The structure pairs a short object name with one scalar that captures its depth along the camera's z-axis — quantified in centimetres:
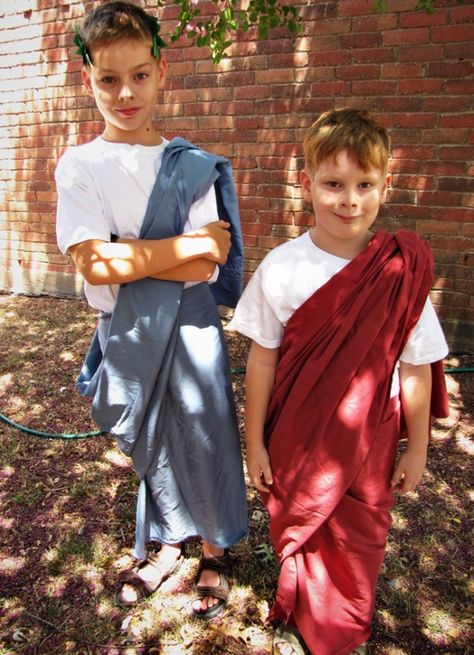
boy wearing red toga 145
